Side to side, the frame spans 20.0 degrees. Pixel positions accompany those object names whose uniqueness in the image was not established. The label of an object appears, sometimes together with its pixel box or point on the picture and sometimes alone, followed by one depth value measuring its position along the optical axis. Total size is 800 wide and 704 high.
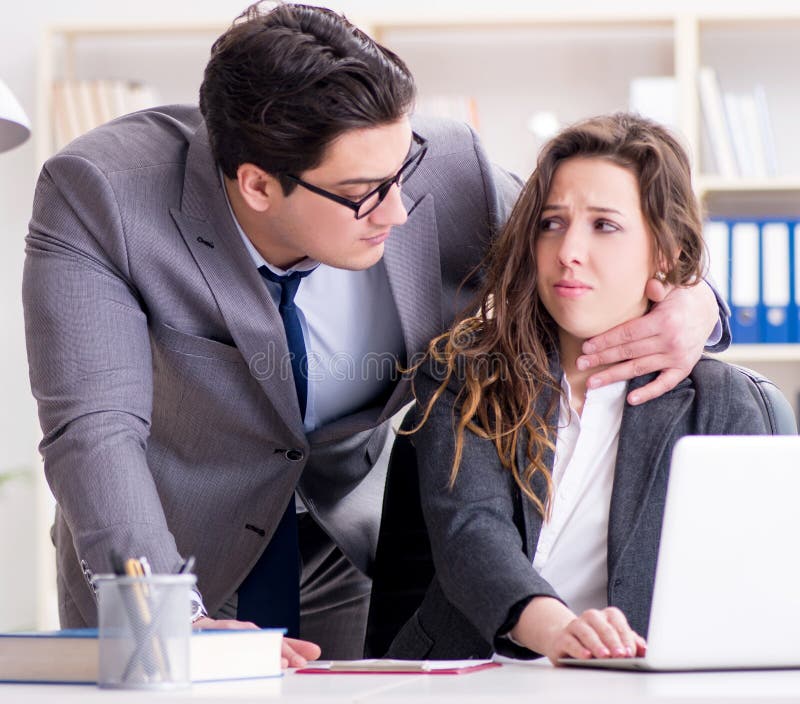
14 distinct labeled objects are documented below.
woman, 3.01
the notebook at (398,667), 2.09
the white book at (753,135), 6.24
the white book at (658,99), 6.27
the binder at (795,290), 6.00
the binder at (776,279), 6.02
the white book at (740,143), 6.25
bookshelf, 6.37
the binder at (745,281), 6.04
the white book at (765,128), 6.23
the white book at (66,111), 6.57
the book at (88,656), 1.87
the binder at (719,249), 6.04
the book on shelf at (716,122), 6.18
